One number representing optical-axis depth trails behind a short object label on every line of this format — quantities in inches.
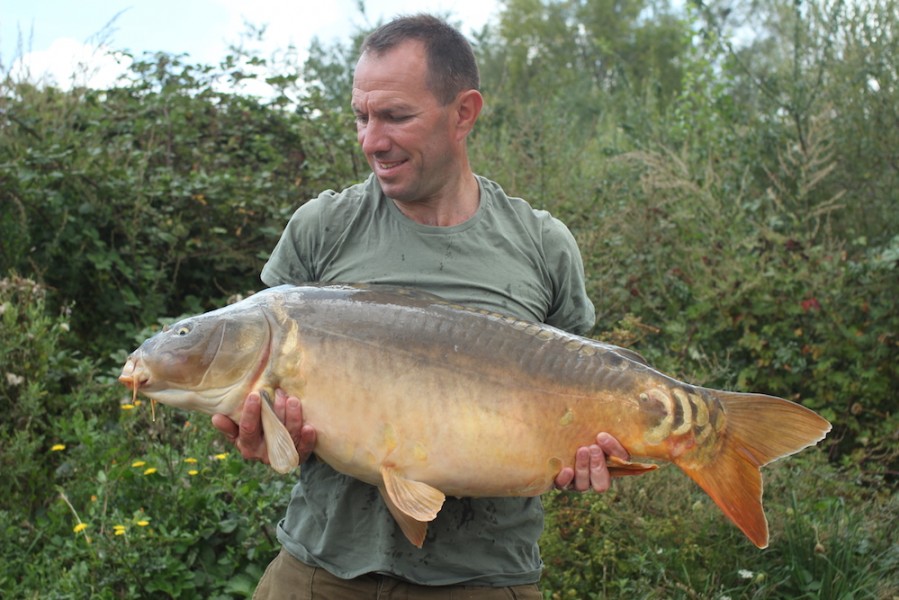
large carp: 81.1
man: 84.5
